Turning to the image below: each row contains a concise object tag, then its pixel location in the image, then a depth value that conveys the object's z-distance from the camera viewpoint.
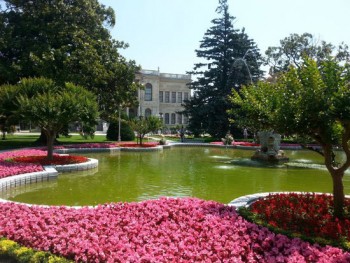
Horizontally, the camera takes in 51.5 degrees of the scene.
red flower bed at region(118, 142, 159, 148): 26.13
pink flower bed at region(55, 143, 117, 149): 24.18
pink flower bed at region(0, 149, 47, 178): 11.69
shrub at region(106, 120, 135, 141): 34.62
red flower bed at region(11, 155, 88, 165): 14.94
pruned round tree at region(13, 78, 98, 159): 14.99
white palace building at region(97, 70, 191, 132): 66.94
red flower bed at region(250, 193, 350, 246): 5.85
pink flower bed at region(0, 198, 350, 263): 4.94
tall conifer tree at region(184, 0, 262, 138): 37.34
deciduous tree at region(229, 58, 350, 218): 6.42
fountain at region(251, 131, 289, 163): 18.75
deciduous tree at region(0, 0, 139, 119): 25.33
